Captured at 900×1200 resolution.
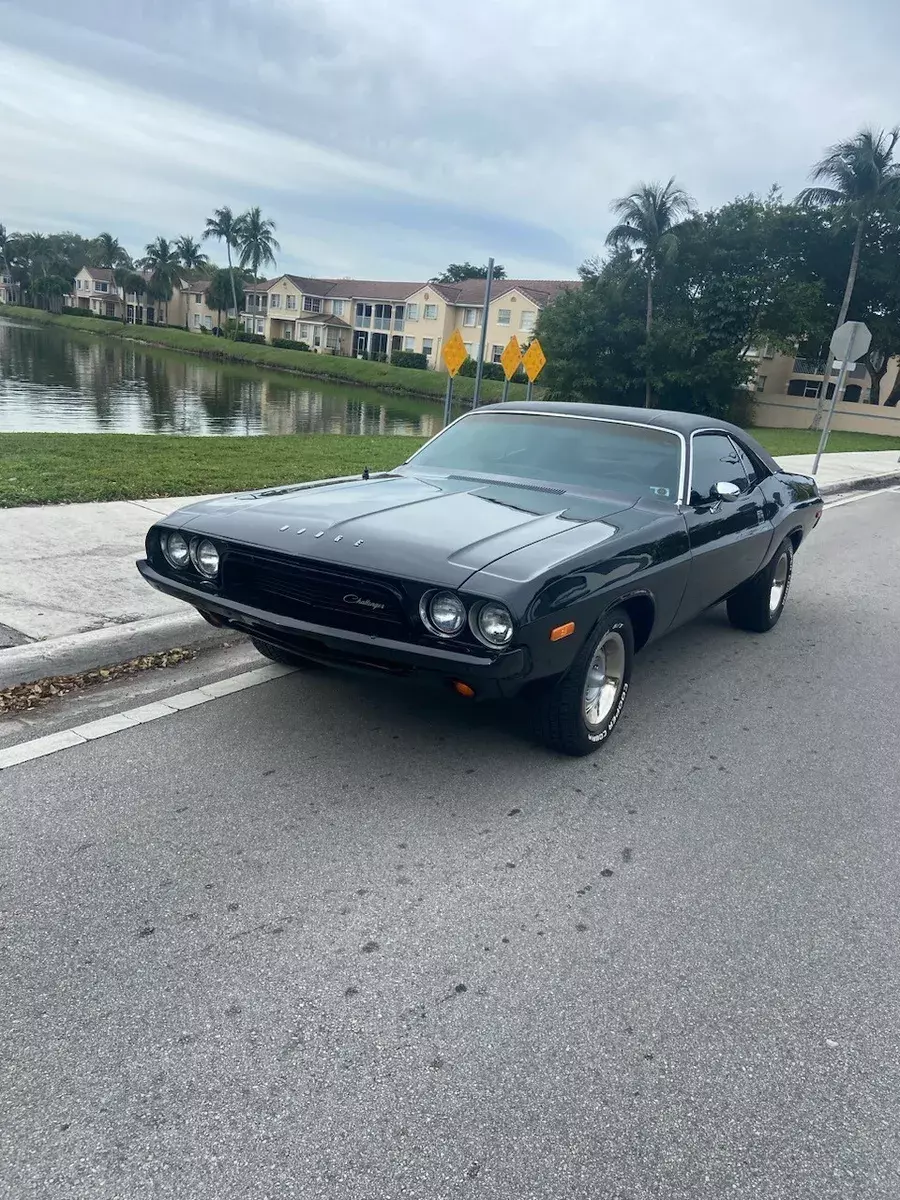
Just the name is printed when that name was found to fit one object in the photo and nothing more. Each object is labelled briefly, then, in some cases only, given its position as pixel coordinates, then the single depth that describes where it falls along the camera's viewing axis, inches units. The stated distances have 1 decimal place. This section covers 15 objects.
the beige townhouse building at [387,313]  2564.0
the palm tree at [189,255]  4266.7
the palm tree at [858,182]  1551.4
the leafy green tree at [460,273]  4097.0
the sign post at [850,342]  645.3
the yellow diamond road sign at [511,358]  628.7
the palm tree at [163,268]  4234.7
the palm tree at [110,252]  4798.2
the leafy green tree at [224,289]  3766.0
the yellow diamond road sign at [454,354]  524.4
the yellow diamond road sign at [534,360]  708.0
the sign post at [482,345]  522.9
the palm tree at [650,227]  1664.6
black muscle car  129.1
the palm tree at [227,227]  3617.1
